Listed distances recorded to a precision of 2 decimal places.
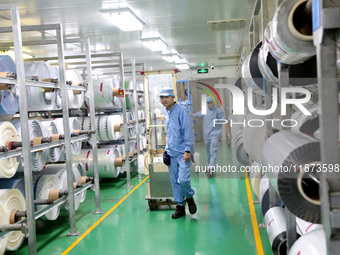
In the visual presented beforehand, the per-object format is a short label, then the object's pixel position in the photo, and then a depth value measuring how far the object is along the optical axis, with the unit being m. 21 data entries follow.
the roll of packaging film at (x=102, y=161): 8.22
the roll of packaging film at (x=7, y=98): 4.07
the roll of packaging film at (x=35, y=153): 4.77
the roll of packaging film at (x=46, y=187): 5.06
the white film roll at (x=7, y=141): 4.09
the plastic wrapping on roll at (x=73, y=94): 6.17
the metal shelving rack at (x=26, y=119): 4.00
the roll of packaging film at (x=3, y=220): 3.97
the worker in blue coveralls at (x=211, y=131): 9.03
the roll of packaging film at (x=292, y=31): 2.03
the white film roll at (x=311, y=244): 1.96
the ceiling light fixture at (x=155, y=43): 9.60
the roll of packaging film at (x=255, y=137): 3.99
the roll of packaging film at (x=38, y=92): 5.07
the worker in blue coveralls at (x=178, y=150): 5.68
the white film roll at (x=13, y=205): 4.11
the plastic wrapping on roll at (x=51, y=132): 5.27
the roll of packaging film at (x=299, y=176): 1.95
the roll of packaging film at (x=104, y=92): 8.20
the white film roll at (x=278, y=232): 3.06
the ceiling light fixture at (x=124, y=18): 6.21
